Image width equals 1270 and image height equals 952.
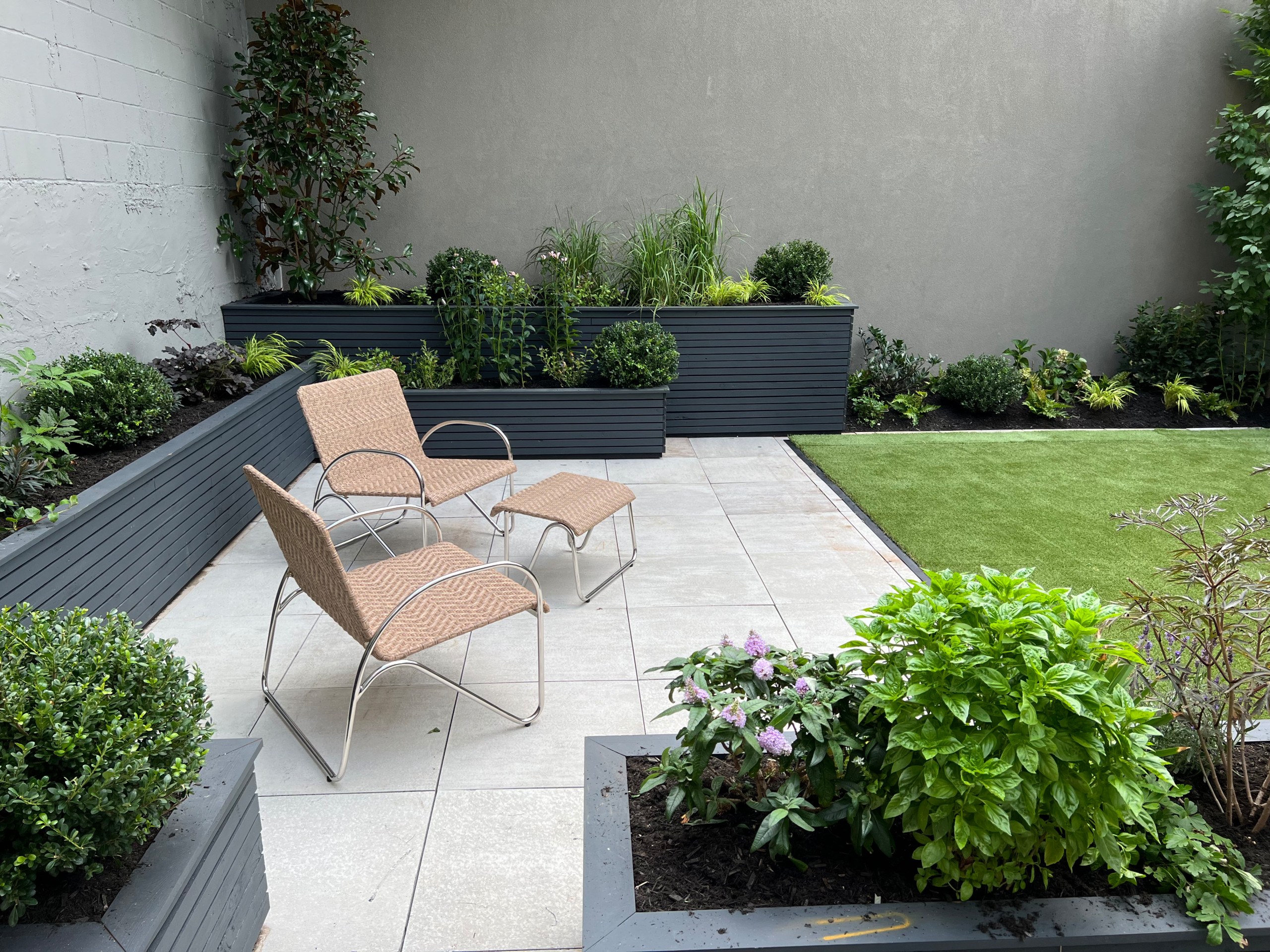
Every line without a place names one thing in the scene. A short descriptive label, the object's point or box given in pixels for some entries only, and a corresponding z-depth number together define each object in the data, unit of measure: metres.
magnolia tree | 5.57
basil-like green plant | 1.46
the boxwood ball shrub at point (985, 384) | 6.68
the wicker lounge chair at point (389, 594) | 2.51
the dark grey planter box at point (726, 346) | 5.95
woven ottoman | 3.66
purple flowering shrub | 1.62
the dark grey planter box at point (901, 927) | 1.43
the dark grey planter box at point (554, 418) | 5.75
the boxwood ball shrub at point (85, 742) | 1.40
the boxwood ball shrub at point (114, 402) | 3.69
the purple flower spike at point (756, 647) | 1.80
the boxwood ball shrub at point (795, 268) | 6.42
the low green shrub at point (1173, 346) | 6.98
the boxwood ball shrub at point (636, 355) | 5.74
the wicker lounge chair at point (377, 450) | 3.94
